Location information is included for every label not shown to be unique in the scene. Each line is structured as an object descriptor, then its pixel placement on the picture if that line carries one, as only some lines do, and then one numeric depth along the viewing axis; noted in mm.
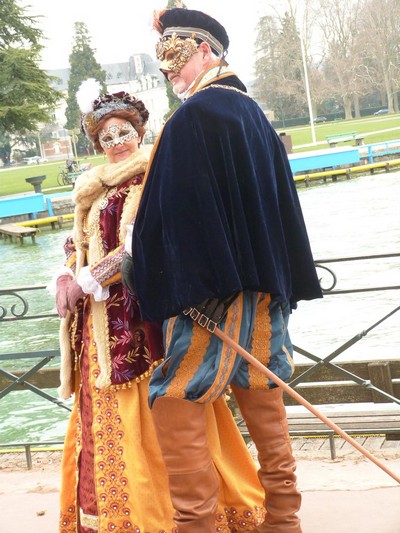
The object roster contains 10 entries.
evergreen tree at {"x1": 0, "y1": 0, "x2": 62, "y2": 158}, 39750
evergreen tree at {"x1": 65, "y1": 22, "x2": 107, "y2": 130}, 67062
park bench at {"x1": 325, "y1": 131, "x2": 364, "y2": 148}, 35750
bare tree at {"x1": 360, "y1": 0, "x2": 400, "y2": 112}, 69812
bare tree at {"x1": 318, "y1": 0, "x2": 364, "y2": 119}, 69812
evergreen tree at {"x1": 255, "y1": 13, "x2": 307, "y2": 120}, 67938
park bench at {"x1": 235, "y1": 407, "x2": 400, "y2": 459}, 3816
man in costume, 2434
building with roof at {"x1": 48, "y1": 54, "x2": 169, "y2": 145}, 86125
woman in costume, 2865
